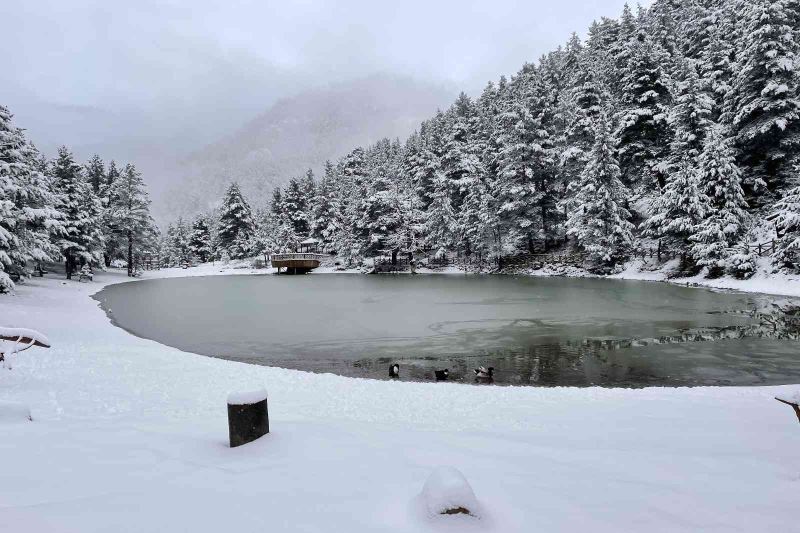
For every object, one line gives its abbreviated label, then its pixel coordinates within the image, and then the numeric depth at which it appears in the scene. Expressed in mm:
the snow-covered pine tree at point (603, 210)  38969
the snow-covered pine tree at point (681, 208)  31641
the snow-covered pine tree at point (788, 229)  25078
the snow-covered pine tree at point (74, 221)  40500
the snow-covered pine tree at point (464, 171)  53094
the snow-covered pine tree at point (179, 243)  88375
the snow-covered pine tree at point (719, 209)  29769
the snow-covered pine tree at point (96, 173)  66631
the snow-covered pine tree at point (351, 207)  62875
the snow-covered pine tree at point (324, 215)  73688
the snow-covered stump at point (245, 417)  4801
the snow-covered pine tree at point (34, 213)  22344
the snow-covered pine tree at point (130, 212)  53281
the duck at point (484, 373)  10875
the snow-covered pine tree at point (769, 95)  29781
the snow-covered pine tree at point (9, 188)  17266
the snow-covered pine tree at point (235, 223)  77938
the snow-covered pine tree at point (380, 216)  58906
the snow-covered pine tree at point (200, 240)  87312
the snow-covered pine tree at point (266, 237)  76500
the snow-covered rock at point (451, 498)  3184
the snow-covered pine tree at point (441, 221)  56094
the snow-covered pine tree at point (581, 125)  43188
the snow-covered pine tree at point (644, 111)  40281
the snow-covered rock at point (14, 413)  5500
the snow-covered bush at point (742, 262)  28281
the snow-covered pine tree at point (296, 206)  77562
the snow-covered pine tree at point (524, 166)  46906
